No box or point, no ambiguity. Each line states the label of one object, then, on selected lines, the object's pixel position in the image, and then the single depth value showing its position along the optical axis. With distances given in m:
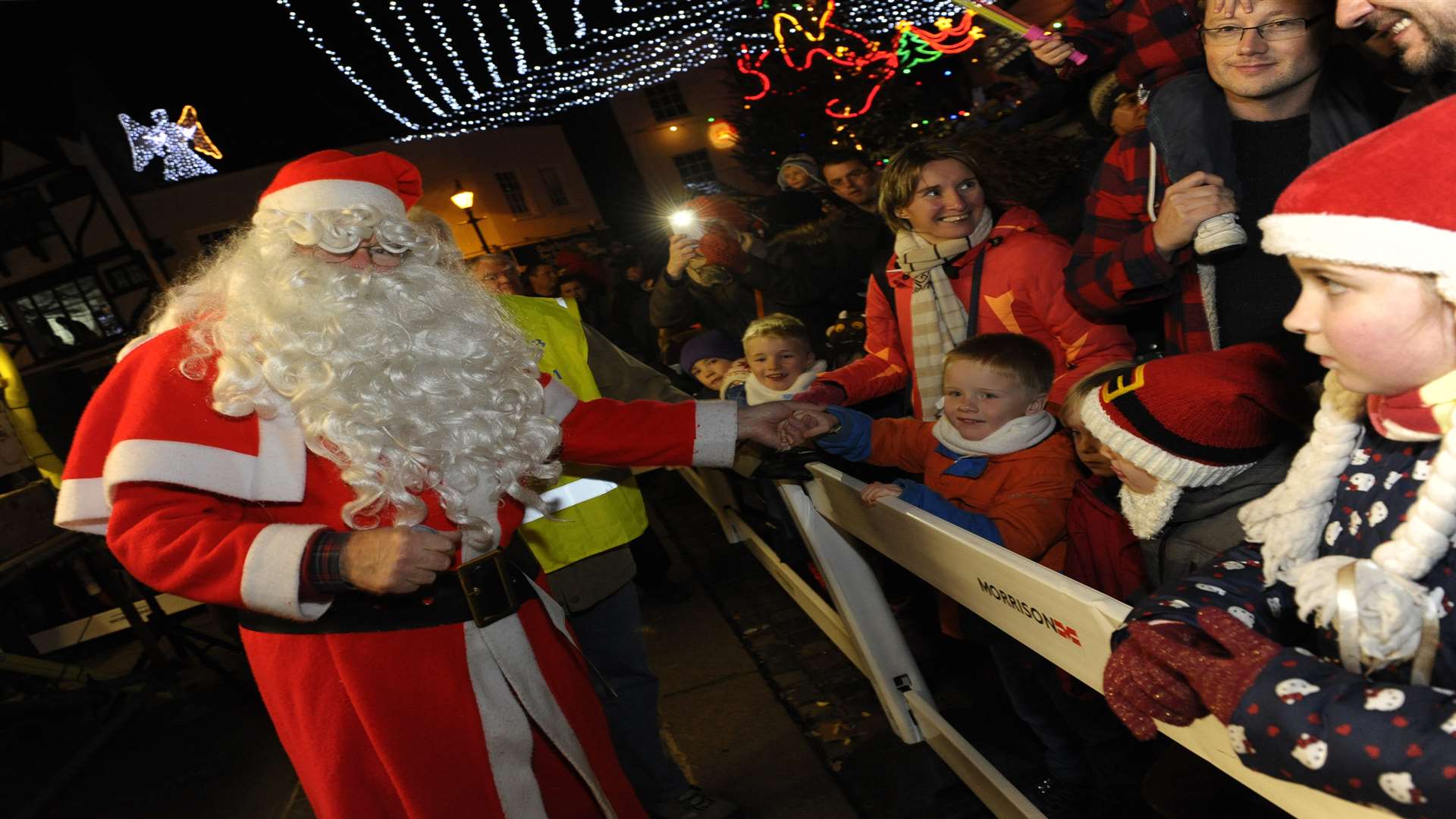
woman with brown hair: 2.78
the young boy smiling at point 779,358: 4.08
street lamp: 20.84
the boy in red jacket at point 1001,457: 2.46
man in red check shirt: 1.97
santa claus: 1.84
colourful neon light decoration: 9.27
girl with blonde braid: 0.96
